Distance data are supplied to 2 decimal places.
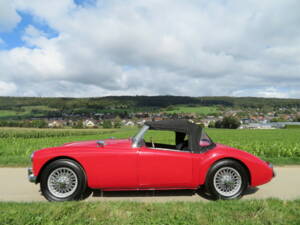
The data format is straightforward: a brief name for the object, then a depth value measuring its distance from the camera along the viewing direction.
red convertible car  3.48
